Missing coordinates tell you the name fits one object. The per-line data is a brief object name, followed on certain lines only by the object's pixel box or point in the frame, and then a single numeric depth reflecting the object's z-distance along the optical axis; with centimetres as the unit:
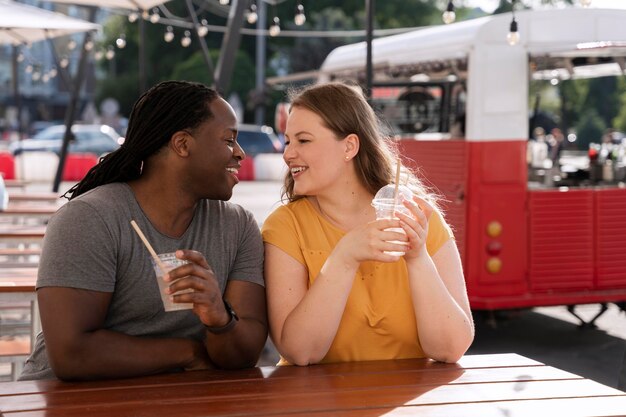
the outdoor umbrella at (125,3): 963
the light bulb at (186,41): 1497
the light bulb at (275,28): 1122
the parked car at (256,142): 3100
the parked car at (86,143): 3167
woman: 312
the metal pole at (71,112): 1574
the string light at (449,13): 668
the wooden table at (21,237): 716
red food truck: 834
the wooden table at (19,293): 477
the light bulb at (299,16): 961
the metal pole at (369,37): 892
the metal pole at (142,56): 2218
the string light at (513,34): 710
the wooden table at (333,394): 257
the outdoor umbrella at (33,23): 944
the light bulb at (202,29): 1239
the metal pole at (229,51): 1022
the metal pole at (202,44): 1331
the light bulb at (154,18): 1388
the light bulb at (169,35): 1478
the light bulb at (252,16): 1143
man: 283
